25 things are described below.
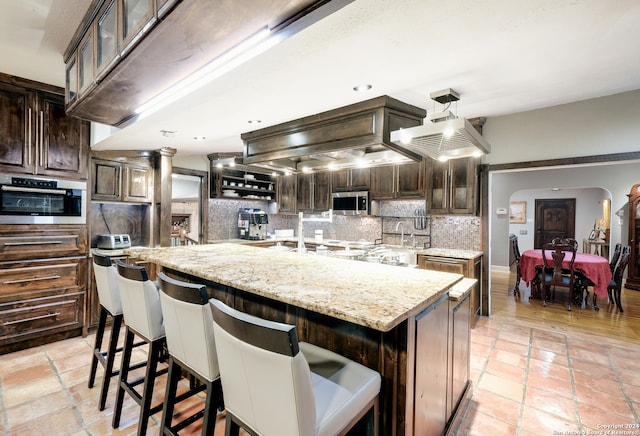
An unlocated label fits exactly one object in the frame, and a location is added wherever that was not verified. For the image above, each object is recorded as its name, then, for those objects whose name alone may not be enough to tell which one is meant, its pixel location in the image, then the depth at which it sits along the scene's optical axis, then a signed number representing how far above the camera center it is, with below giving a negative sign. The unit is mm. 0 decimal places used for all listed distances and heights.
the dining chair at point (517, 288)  5102 -1197
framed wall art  8898 +188
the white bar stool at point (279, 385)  901 -602
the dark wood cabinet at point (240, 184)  5141 +571
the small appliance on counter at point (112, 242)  3629 -345
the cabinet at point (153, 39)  1181 +796
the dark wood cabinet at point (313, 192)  5531 +450
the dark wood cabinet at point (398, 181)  4406 +550
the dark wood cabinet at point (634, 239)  5434 -347
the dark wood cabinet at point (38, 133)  2895 +816
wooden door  8570 -9
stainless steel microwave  4953 +232
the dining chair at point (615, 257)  4481 -566
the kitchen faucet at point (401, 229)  4895 -199
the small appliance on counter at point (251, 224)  5555 -165
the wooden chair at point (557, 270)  4340 -766
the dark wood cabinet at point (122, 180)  3658 +432
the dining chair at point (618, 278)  4123 -830
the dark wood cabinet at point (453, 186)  3912 +425
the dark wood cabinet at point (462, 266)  3678 -622
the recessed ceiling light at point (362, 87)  2115 +917
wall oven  2889 +122
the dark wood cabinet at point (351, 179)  5037 +635
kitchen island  1233 -468
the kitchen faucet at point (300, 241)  2957 -256
